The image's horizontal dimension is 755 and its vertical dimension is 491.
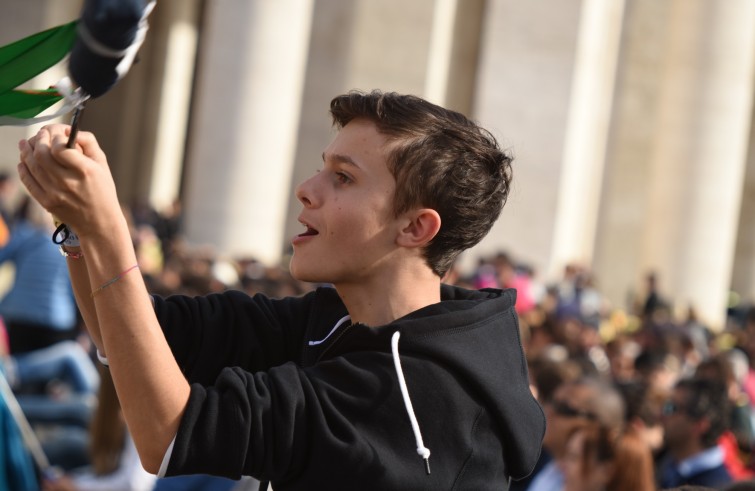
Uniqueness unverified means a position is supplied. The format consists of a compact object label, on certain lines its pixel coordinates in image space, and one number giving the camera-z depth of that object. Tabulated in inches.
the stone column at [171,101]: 1566.2
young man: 100.1
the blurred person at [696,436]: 316.5
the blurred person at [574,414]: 265.4
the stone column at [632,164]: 1315.2
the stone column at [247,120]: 851.4
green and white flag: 111.7
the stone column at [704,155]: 1072.2
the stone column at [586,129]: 922.6
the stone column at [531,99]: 905.5
